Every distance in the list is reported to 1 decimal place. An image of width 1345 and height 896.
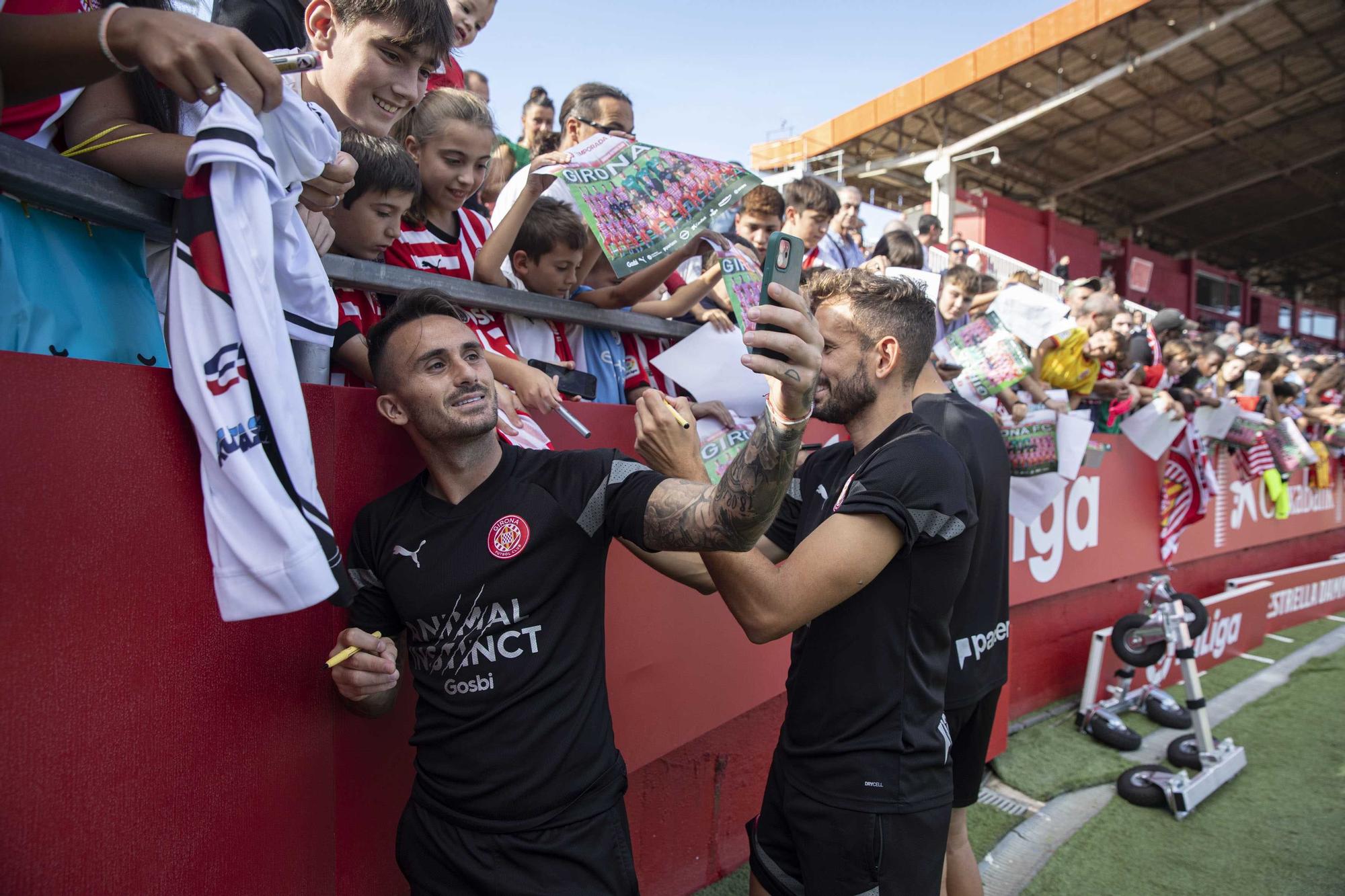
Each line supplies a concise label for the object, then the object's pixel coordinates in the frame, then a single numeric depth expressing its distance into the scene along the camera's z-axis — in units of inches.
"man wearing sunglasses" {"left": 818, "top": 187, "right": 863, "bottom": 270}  213.5
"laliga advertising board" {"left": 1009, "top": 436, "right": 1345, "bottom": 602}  206.2
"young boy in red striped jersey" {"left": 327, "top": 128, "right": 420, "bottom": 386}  83.0
